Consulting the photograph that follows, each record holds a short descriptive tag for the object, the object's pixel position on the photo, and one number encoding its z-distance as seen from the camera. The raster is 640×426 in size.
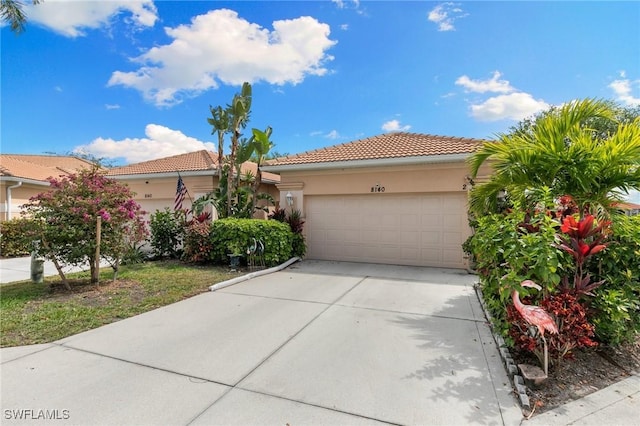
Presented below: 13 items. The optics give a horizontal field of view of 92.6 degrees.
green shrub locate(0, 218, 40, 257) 11.95
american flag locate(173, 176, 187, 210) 12.01
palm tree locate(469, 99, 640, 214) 3.84
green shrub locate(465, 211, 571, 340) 3.09
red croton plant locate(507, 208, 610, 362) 3.13
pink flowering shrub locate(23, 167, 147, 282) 6.42
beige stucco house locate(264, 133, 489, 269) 9.48
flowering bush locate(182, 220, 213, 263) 9.88
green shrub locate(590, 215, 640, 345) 3.32
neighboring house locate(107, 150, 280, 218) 12.84
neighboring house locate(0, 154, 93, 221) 13.20
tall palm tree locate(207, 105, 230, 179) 10.98
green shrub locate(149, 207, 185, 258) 10.91
